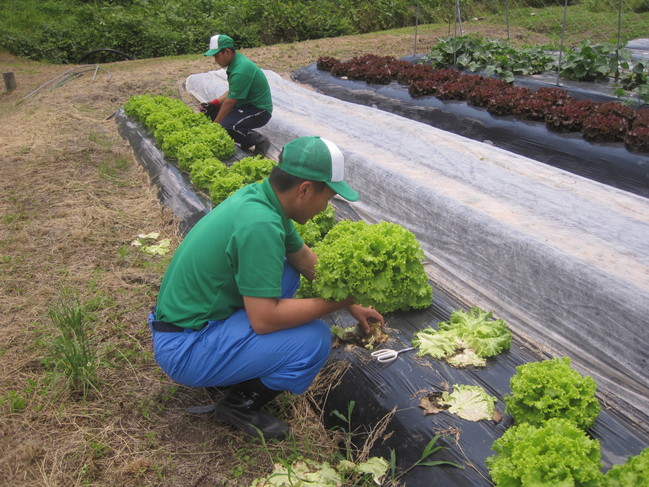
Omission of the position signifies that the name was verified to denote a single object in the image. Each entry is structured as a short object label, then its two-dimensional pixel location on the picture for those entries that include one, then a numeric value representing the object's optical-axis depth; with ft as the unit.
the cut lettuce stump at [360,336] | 12.30
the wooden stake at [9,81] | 47.98
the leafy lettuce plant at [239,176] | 19.30
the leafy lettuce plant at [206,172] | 21.15
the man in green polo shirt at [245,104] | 26.89
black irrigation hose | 56.31
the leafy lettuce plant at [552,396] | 9.27
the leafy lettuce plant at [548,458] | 7.73
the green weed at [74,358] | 12.41
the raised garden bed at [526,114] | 21.18
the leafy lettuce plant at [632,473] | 7.13
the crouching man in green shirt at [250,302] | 9.41
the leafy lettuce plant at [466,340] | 11.50
